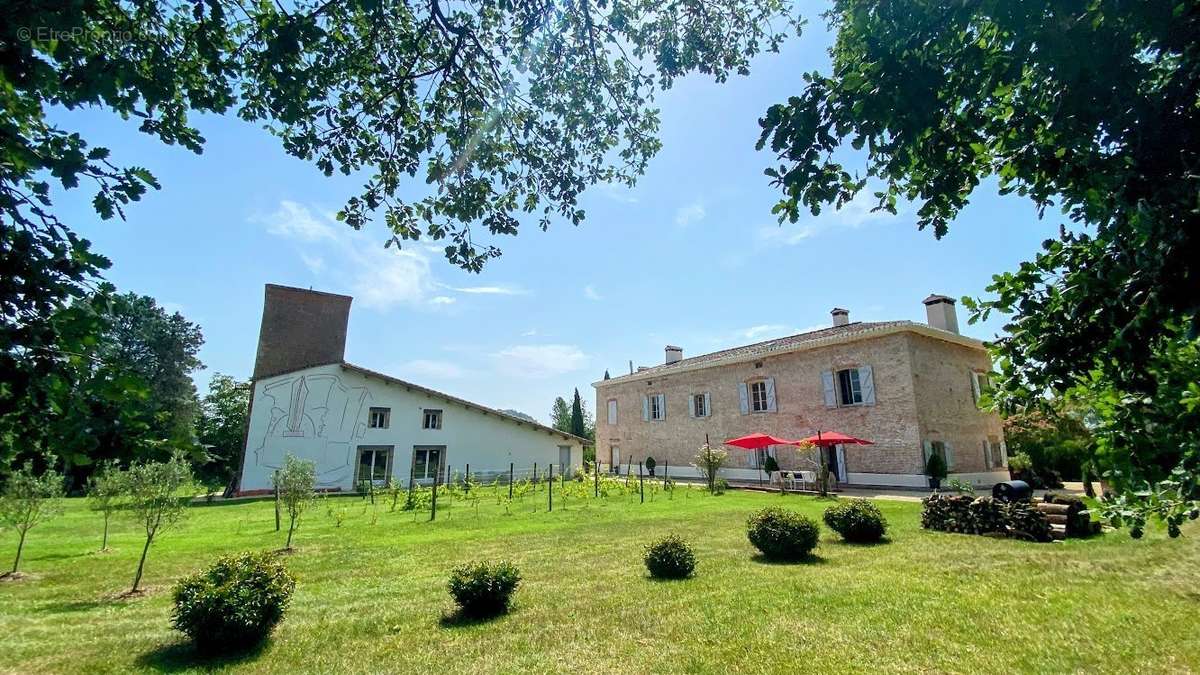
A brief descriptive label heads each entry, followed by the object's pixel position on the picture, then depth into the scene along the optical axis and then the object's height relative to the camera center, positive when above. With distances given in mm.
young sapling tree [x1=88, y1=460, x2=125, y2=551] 7520 -628
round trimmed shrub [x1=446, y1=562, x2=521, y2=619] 5793 -1573
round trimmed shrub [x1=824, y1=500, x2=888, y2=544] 9414 -1413
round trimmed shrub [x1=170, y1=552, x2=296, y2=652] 4906 -1478
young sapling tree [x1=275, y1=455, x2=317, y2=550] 10375 -735
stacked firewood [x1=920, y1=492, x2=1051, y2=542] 9625 -1423
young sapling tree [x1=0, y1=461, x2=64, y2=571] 8156 -804
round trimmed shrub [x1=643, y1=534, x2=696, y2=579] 7078 -1540
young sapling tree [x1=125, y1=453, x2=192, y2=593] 7219 -573
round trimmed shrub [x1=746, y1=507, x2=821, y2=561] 8023 -1387
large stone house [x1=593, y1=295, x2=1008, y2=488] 20047 +2061
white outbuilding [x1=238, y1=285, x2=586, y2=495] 23047 +1305
